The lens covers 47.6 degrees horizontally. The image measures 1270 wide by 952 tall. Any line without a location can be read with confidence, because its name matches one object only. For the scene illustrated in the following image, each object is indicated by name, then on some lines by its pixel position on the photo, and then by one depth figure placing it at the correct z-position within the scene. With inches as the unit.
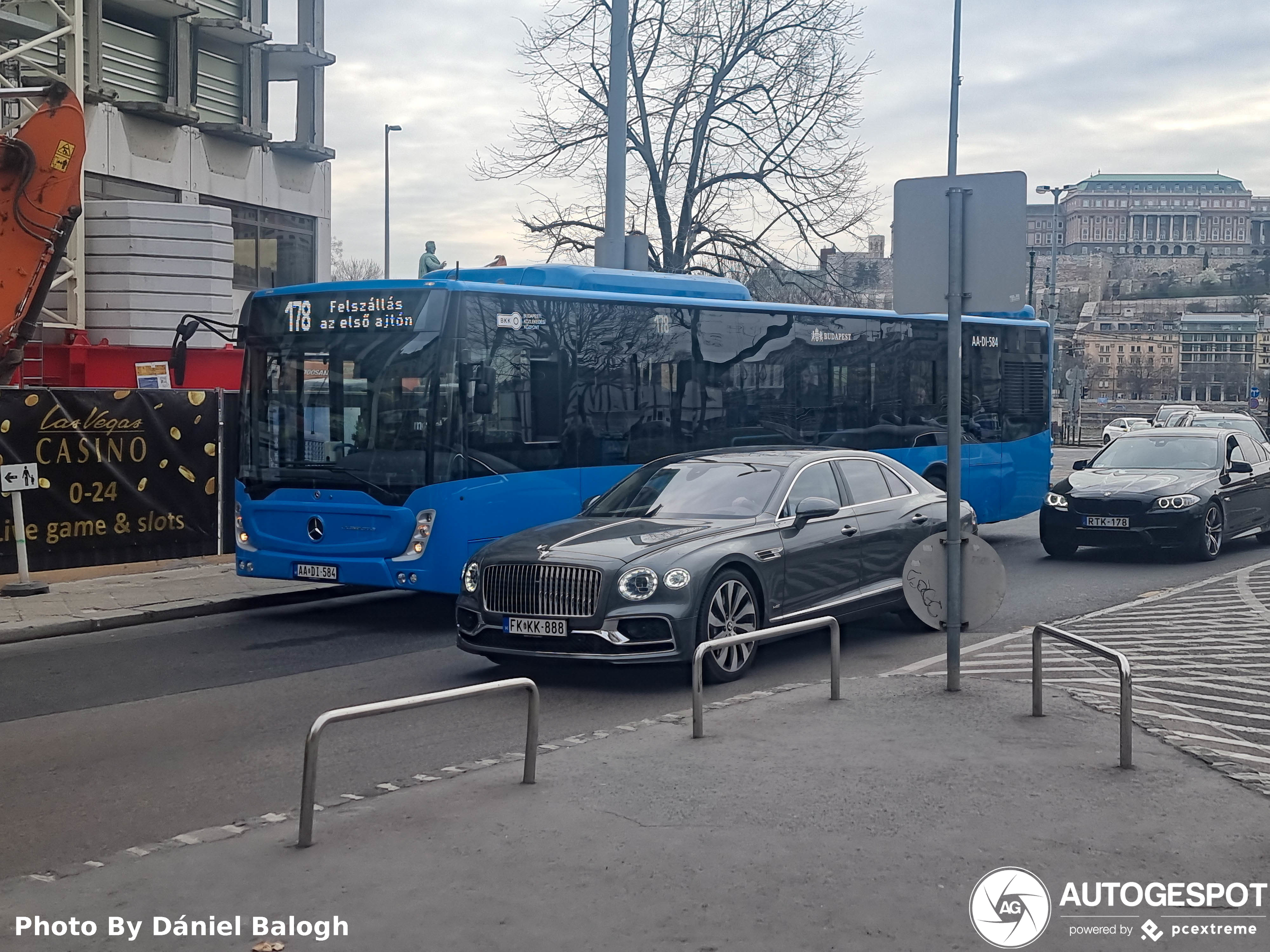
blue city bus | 478.3
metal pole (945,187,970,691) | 320.2
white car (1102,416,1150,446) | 2199.8
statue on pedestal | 666.8
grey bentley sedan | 359.3
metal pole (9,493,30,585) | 538.9
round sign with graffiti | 328.2
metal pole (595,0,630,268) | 720.3
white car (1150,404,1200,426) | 1988.2
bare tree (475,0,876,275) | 1099.9
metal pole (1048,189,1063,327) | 2212.1
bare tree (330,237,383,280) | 3014.3
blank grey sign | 313.9
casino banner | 583.2
